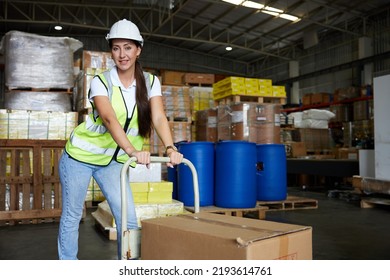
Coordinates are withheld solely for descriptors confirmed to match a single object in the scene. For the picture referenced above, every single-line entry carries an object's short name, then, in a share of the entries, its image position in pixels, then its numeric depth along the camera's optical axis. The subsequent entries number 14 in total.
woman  2.25
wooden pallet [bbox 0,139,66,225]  5.40
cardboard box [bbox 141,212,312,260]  1.42
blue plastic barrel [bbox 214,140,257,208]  5.33
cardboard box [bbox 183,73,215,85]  12.00
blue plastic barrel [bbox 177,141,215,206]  5.51
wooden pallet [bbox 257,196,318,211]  6.40
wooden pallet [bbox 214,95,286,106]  7.60
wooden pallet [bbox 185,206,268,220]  5.38
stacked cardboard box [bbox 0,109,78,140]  6.32
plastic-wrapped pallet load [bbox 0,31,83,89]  6.58
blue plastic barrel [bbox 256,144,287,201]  6.09
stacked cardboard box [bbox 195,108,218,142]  8.09
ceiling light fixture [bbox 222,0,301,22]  13.56
